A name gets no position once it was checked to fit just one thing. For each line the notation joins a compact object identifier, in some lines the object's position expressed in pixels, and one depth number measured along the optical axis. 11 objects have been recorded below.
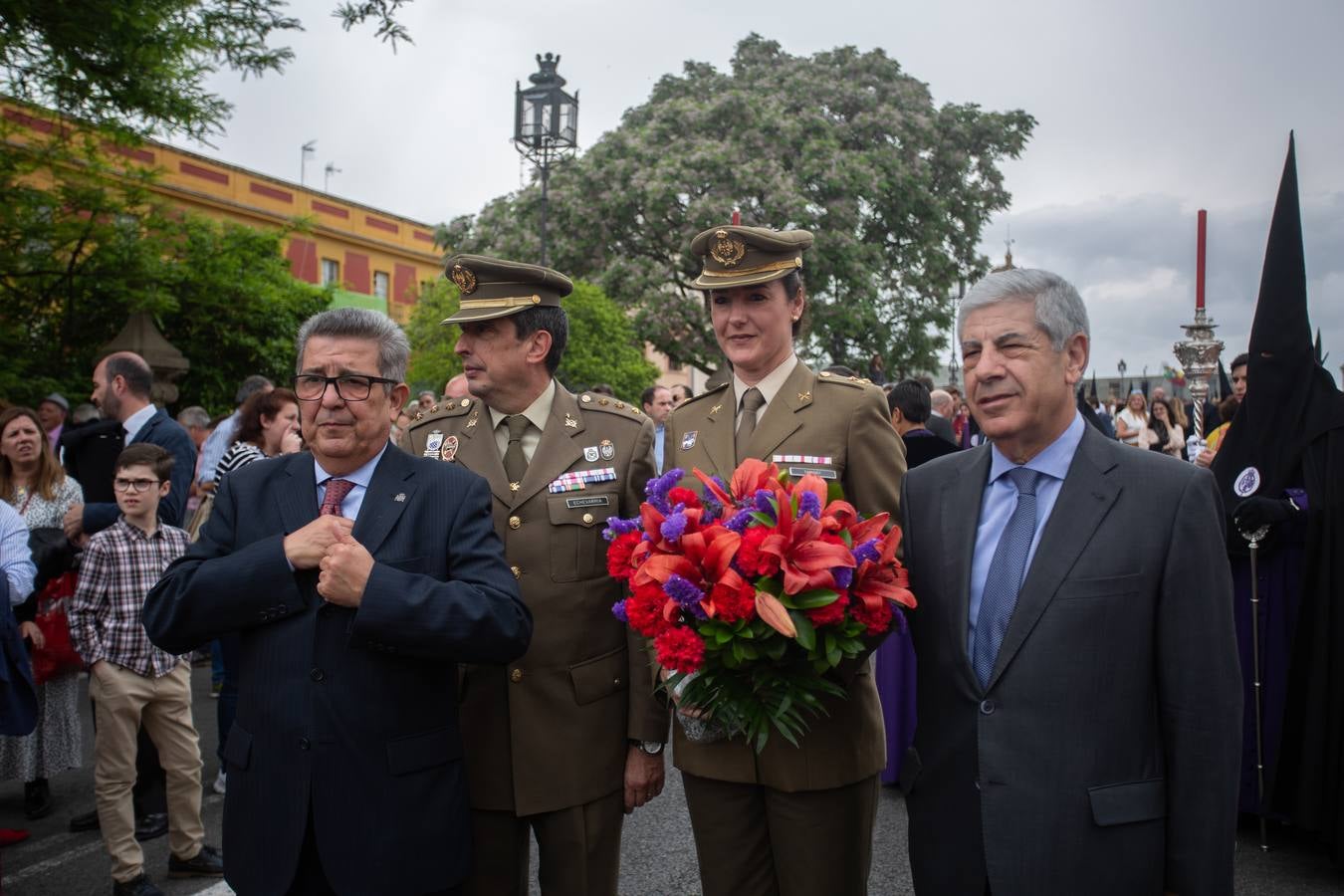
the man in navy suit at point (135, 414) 5.71
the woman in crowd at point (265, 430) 5.89
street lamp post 16.12
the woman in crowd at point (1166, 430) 13.65
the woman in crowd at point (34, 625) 5.14
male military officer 2.80
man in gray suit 2.04
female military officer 2.68
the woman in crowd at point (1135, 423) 13.75
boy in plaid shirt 4.29
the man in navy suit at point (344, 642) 2.23
